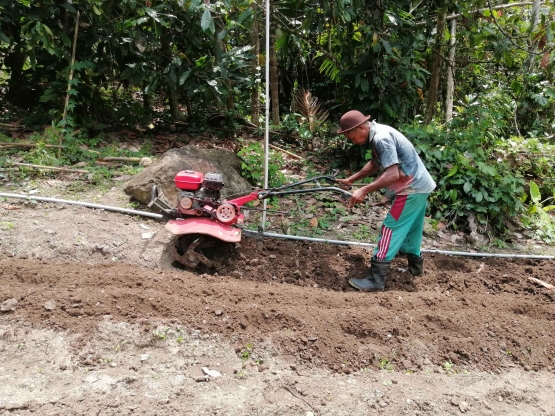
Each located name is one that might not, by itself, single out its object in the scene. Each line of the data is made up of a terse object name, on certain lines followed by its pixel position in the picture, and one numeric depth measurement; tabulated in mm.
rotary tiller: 4160
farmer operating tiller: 3941
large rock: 5125
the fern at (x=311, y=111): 7950
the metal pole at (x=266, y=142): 4535
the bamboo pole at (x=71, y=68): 6203
